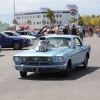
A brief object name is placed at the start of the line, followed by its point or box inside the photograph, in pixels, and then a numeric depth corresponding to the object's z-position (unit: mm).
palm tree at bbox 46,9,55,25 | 102444
